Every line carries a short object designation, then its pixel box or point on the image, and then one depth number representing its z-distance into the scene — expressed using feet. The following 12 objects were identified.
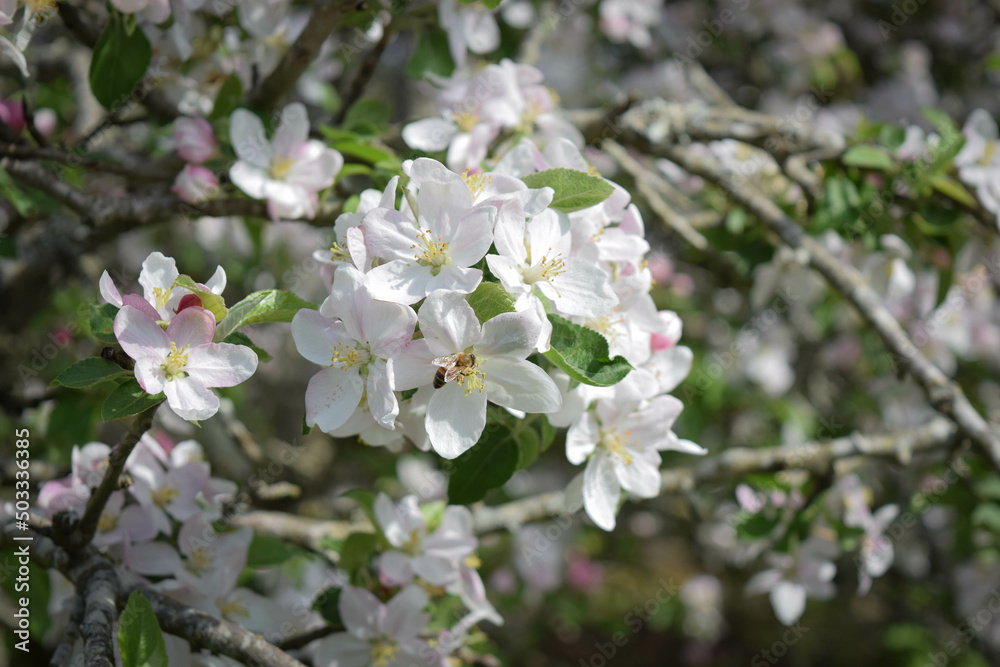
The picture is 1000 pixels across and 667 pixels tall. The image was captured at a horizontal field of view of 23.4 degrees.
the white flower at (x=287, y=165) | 2.33
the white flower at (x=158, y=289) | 2.10
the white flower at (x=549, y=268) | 2.08
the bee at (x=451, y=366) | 2.06
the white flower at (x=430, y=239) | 2.07
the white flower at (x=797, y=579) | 2.64
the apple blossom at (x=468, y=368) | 2.05
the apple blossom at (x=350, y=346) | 2.07
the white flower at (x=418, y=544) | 2.33
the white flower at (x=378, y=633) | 2.31
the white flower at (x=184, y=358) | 2.08
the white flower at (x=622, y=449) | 2.21
